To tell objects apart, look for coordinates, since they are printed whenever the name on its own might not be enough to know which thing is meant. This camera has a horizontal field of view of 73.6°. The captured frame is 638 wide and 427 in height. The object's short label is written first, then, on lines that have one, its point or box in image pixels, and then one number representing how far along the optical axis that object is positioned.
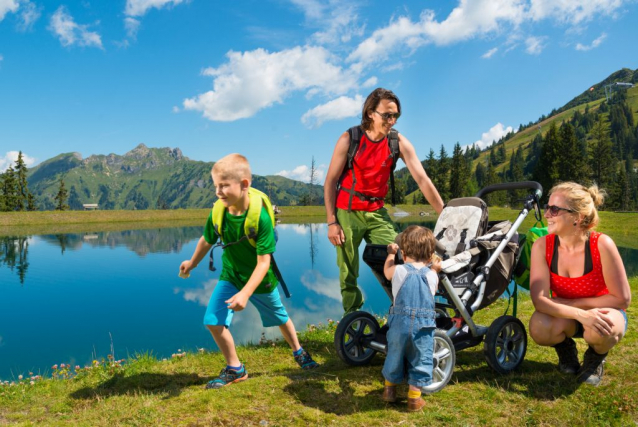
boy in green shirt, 3.70
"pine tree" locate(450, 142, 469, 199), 83.44
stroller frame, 3.84
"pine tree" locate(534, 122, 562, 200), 64.25
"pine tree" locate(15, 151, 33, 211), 67.88
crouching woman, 3.71
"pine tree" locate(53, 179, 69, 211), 70.44
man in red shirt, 4.64
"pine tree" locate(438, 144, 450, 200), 84.62
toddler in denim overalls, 3.44
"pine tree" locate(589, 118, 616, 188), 71.54
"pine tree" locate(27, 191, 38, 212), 68.44
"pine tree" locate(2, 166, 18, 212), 67.12
